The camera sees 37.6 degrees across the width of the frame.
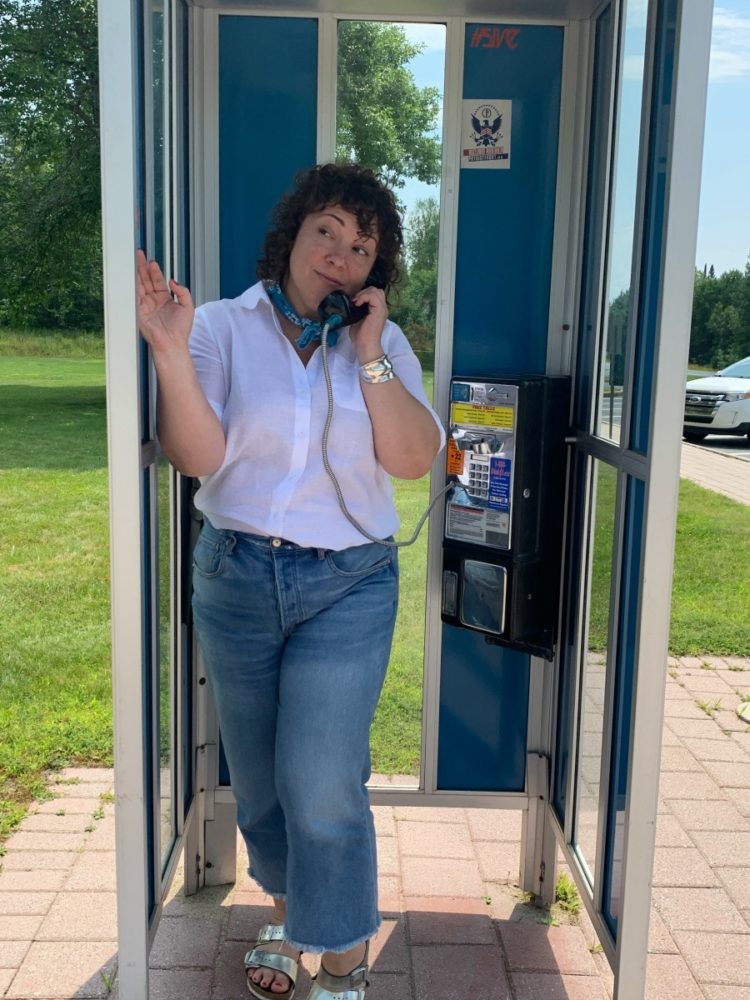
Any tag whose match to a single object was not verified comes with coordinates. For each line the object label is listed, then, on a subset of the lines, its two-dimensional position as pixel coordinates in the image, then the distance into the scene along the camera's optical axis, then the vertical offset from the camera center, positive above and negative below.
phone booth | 2.49 -0.25
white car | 15.29 -1.33
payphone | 3.09 -0.58
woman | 2.48 -0.55
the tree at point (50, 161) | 14.41 +1.78
